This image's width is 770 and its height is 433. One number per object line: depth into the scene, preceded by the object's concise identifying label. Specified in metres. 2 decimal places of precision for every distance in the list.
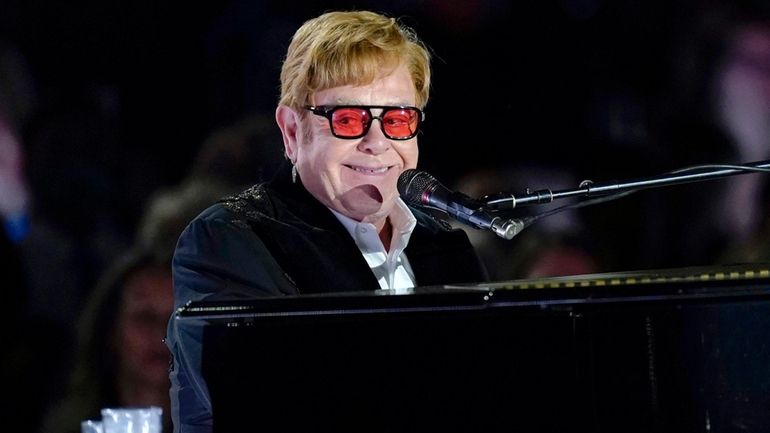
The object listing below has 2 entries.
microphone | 10.51
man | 10.81
